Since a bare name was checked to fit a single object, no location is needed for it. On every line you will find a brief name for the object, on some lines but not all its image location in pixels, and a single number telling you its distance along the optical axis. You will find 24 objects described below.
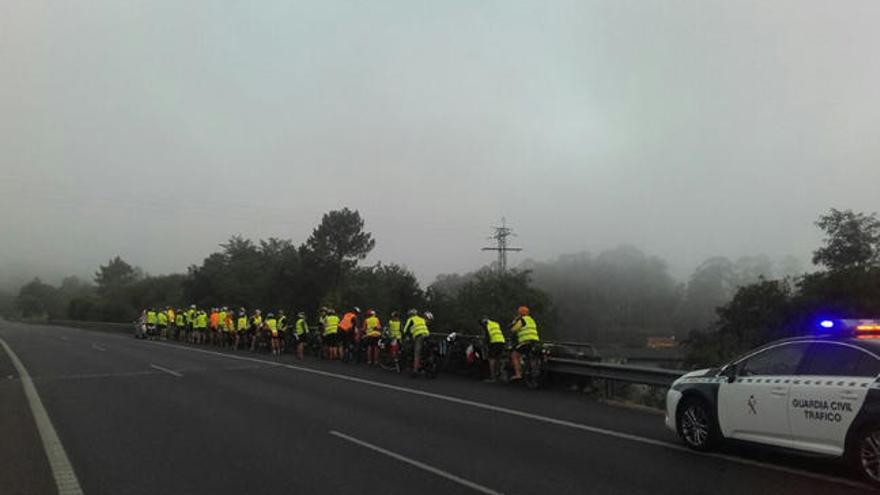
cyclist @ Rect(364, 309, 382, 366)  23.22
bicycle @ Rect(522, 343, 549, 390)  17.56
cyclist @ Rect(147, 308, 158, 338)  45.71
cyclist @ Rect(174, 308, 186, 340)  42.59
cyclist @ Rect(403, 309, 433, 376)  19.73
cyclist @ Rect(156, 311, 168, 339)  45.24
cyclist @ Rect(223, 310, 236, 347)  34.19
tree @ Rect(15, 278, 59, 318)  177.50
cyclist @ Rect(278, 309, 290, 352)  30.22
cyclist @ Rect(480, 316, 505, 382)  18.48
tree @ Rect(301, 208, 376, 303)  96.25
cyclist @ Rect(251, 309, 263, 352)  32.33
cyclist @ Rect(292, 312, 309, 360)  27.42
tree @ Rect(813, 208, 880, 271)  65.38
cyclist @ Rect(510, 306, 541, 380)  17.58
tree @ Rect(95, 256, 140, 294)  176.00
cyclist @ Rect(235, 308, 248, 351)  33.06
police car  7.54
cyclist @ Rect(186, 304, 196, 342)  39.97
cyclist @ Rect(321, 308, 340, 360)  25.78
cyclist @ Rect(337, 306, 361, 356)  25.12
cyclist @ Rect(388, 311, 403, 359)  22.06
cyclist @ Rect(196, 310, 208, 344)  38.47
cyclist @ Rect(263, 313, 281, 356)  29.22
